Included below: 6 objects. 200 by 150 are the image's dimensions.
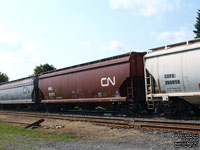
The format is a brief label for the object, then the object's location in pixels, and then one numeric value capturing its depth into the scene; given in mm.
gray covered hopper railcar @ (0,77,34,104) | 22647
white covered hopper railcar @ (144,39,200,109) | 9984
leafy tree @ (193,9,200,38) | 52000
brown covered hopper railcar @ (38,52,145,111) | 13039
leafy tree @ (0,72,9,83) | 73375
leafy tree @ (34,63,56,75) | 51462
